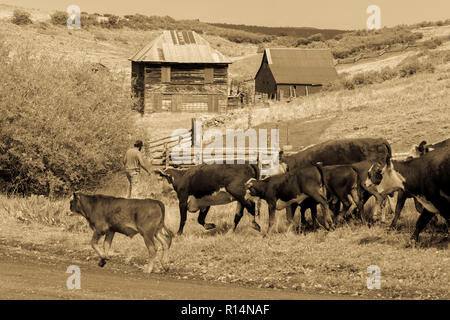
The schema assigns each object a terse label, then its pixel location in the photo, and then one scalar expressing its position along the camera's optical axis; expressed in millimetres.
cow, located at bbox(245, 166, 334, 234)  15555
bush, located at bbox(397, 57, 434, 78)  57862
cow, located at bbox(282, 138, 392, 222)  18641
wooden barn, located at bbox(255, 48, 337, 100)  74875
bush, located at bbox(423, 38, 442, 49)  78312
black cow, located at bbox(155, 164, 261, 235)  16578
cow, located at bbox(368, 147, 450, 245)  13945
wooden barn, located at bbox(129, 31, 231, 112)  62312
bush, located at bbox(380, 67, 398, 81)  62469
